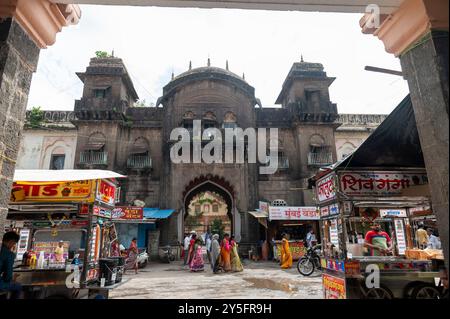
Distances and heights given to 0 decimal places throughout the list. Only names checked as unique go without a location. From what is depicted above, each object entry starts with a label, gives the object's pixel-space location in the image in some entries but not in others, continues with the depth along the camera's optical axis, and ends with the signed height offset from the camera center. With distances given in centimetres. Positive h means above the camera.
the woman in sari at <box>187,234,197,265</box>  1286 -59
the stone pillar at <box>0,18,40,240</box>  247 +132
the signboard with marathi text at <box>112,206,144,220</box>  1455 +115
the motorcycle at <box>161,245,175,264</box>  1575 -117
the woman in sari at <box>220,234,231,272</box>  1198 -91
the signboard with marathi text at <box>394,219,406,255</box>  793 -15
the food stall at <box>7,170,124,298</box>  522 +44
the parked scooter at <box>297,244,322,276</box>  1051 -112
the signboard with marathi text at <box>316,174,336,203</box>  536 +88
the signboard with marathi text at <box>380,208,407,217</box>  821 +57
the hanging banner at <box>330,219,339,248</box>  559 -4
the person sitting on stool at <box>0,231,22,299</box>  389 -42
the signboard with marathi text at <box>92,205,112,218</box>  634 +56
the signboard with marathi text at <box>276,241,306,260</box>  1555 -88
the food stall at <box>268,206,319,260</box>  1571 +49
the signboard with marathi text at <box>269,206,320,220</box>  1584 +111
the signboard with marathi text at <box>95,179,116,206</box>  657 +108
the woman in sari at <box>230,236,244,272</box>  1194 -113
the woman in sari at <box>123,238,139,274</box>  1244 -102
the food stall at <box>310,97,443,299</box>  486 +62
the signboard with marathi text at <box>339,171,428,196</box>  532 +94
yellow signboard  599 +96
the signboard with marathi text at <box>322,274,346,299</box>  486 -101
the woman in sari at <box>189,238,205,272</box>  1210 -112
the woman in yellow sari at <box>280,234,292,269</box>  1288 -107
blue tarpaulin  1614 +129
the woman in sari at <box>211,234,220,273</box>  1177 -93
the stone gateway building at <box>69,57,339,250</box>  1802 +666
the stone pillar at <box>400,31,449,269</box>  221 +100
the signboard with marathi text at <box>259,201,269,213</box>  1603 +153
